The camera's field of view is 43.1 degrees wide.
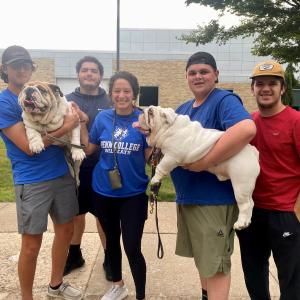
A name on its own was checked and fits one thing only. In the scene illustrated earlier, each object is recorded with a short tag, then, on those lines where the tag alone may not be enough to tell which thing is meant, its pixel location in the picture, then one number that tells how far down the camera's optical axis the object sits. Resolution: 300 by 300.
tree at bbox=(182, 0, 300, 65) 9.66
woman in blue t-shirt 3.42
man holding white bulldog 2.75
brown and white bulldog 3.06
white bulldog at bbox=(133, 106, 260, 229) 2.72
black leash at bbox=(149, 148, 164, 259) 3.09
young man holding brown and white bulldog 3.19
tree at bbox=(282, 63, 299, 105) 12.73
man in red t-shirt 2.75
